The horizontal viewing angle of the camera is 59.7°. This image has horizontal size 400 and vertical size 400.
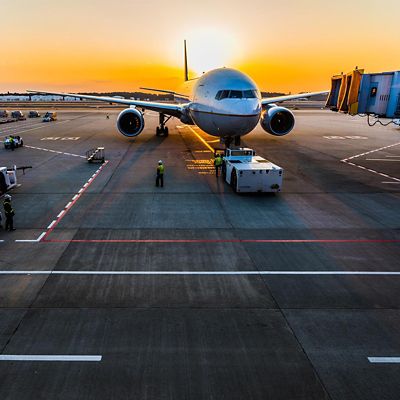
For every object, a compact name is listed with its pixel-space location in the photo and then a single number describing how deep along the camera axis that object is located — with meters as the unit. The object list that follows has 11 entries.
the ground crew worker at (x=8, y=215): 14.82
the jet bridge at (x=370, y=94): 25.66
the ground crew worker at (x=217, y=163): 24.92
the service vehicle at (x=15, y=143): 35.88
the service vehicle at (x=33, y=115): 80.47
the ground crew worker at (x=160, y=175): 21.69
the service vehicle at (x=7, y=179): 20.39
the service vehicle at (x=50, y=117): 69.51
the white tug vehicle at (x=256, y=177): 20.14
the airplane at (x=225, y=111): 24.75
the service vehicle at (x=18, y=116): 72.88
